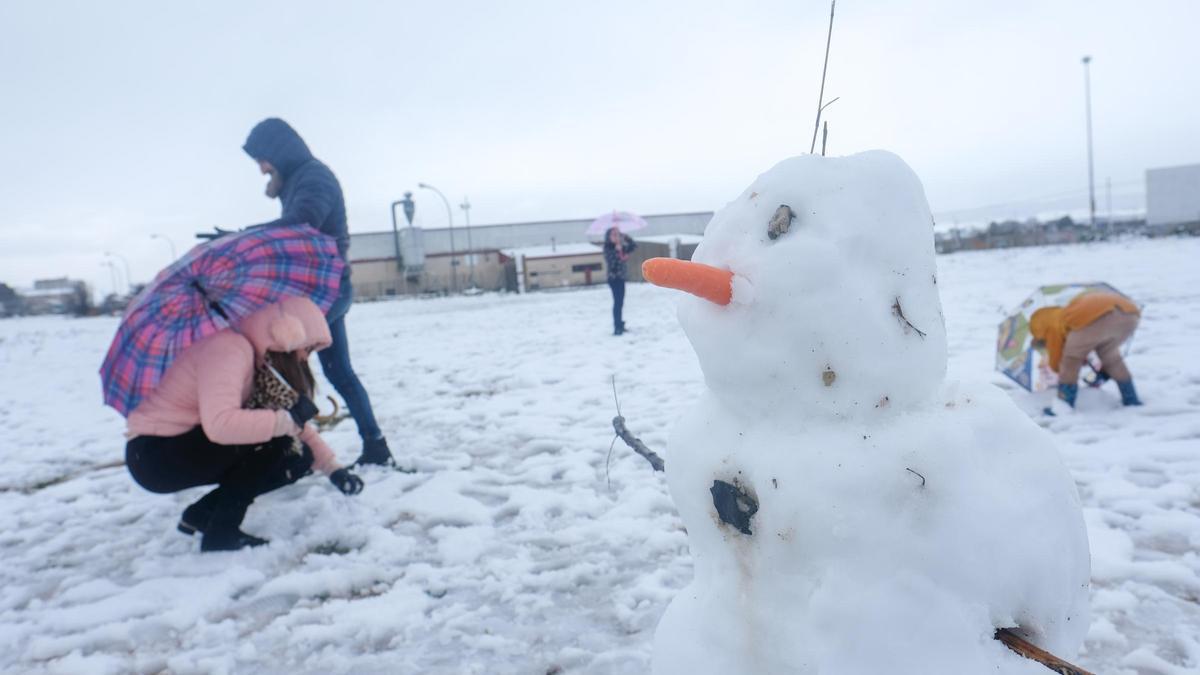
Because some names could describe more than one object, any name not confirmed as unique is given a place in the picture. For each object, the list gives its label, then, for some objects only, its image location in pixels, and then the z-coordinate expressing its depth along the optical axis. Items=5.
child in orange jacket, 3.78
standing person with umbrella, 8.69
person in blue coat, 3.41
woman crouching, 2.59
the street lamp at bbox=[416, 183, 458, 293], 32.38
